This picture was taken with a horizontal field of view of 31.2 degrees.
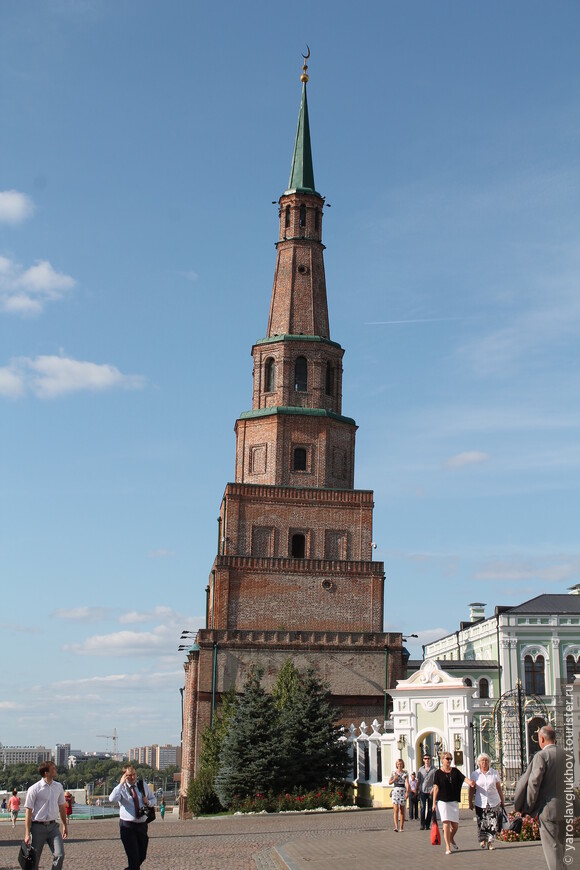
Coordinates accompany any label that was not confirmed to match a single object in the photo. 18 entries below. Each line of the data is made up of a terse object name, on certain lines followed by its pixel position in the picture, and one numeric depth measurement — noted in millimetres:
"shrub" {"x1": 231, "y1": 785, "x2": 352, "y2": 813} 31156
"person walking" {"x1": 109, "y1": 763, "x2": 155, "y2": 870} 13039
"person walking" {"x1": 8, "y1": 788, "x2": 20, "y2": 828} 36812
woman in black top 15969
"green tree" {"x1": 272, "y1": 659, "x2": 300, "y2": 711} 37688
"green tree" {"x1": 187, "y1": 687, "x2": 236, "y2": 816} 34781
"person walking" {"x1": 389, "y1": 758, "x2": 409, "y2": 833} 20828
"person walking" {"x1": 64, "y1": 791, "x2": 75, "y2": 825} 29442
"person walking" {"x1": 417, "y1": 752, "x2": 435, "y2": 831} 20016
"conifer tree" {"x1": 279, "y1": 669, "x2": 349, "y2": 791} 33594
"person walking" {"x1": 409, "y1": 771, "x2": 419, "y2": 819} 24559
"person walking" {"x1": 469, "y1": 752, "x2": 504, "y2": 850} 16453
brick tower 42125
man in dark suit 10133
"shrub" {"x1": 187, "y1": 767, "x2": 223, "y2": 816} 34688
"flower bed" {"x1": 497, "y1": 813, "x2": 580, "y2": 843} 17222
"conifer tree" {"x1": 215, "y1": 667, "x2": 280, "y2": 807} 32562
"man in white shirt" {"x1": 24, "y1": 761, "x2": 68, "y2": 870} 12281
